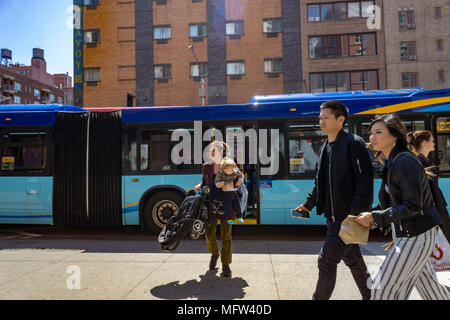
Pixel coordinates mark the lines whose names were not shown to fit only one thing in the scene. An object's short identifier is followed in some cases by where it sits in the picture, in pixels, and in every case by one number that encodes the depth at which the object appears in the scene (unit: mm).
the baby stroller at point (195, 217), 4691
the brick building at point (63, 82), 95388
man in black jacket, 2791
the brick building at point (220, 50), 26891
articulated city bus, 7109
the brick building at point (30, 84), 66688
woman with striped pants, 2334
